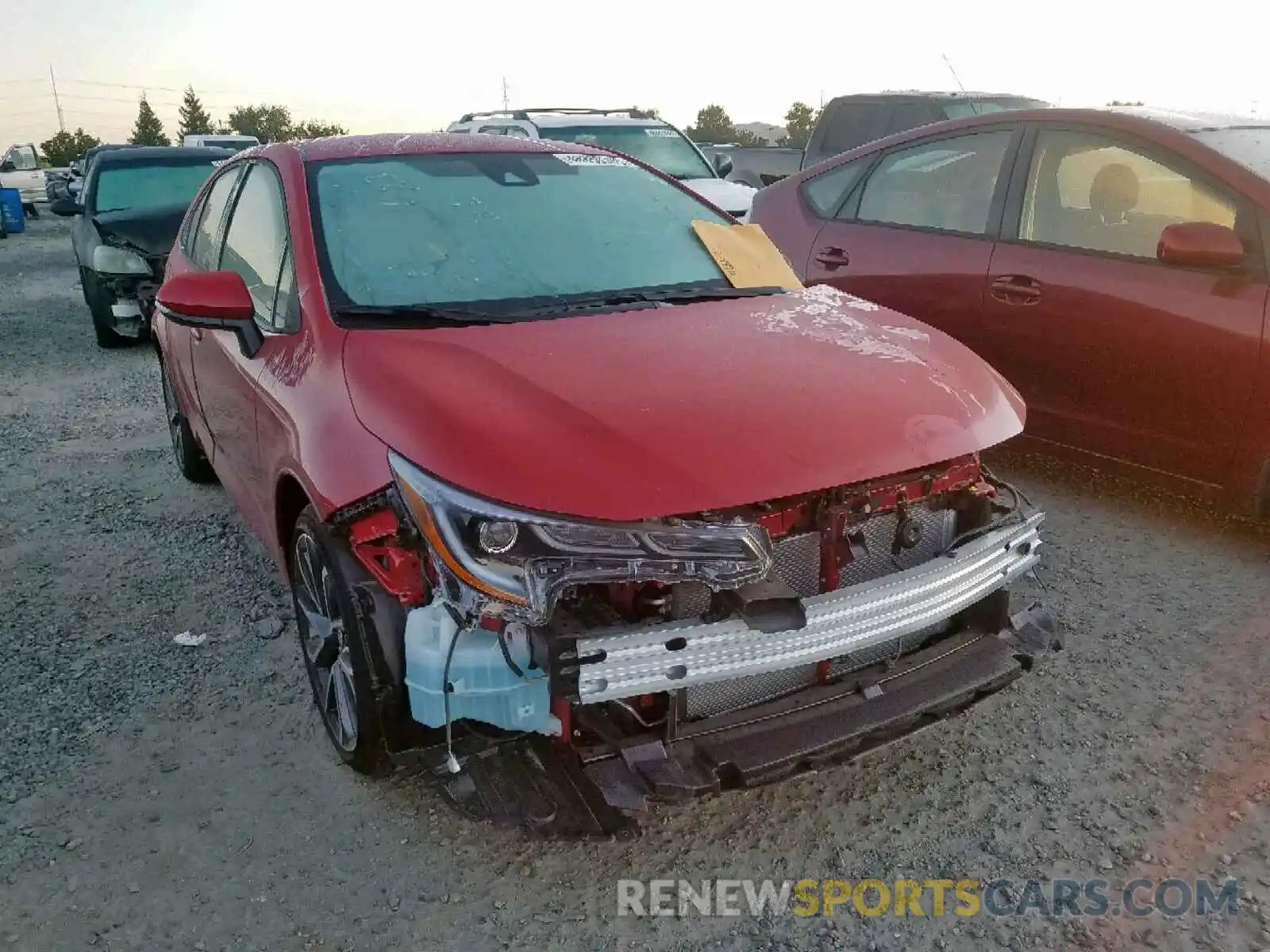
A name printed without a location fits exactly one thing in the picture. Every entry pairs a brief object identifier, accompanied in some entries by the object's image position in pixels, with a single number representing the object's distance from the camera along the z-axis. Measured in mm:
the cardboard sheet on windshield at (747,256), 3357
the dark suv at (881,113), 10320
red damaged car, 2111
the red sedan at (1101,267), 3867
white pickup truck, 24516
